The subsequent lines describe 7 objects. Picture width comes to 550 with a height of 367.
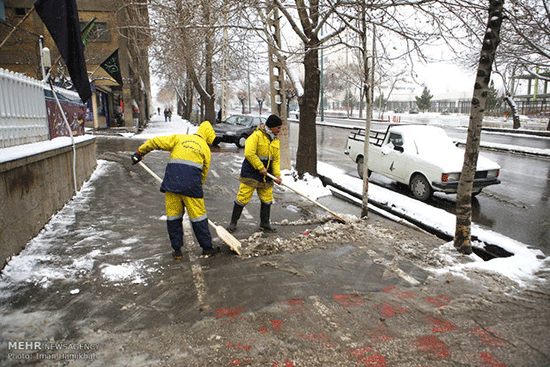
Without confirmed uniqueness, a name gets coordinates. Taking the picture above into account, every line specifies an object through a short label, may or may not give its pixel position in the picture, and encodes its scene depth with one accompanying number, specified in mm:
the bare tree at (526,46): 15398
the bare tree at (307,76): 8555
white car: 8164
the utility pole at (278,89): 9562
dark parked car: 17406
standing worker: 5562
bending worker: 4402
